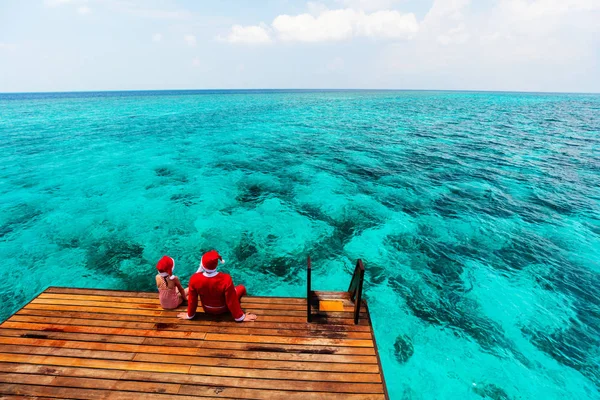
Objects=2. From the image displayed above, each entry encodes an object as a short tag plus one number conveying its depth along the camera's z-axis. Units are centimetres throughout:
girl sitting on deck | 631
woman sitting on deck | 584
